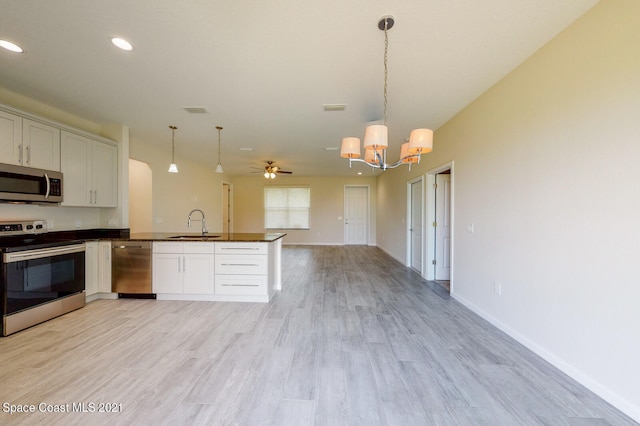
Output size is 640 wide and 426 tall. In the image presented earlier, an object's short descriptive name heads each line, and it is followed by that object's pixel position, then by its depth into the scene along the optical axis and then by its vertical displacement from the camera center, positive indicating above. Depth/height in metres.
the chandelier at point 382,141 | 1.94 +0.66
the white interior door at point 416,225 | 5.31 -0.27
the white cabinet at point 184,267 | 3.60 -0.79
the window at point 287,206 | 9.44 +0.29
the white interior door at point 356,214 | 9.44 -0.02
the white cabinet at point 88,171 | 3.35 +0.63
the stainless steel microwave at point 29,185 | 2.68 +0.34
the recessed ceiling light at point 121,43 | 2.08 +1.49
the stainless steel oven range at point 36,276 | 2.53 -0.72
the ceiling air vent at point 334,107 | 3.28 +1.46
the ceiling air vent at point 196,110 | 3.44 +1.49
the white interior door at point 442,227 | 4.67 -0.26
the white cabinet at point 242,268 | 3.55 -0.80
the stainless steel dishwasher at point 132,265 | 3.62 -0.77
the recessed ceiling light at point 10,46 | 2.15 +1.51
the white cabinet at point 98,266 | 3.49 -0.78
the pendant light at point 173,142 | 3.99 +1.46
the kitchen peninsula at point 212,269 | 3.56 -0.81
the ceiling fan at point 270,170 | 6.36 +1.13
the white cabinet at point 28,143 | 2.72 +0.85
